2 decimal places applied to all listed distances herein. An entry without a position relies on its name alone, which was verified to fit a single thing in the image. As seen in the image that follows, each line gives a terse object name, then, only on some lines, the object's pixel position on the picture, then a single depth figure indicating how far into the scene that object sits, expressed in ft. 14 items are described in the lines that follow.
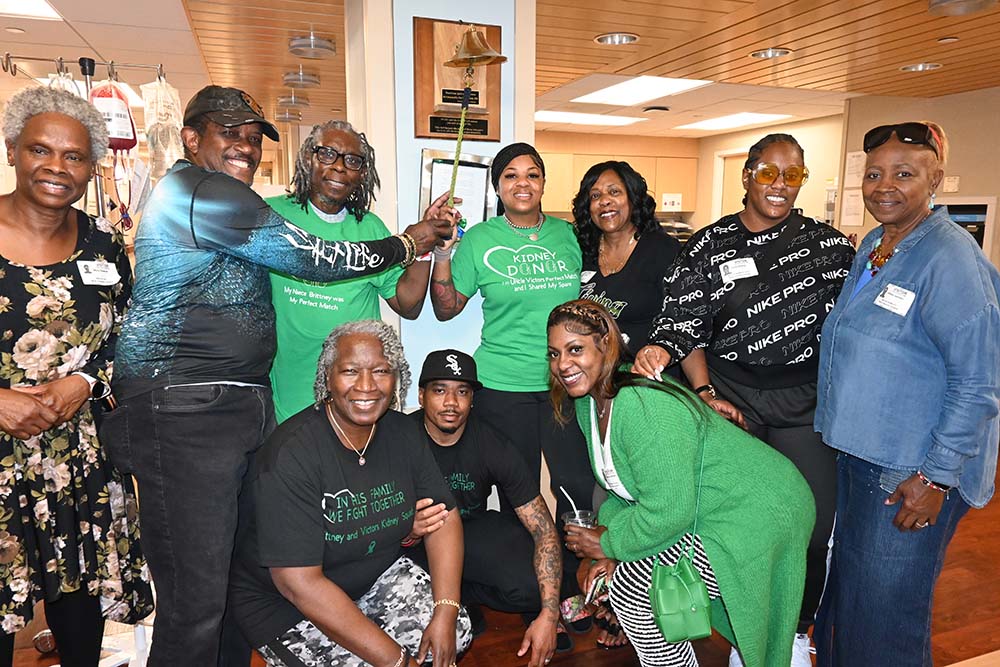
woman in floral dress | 5.21
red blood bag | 7.75
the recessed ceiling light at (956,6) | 11.42
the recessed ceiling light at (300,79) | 17.57
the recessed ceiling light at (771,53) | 15.69
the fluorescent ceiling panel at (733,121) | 27.22
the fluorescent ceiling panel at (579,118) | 26.29
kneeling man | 7.37
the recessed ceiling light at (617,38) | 14.12
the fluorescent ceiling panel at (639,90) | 20.49
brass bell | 7.03
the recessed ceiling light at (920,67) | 17.08
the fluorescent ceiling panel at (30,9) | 12.95
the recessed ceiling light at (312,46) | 14.05
